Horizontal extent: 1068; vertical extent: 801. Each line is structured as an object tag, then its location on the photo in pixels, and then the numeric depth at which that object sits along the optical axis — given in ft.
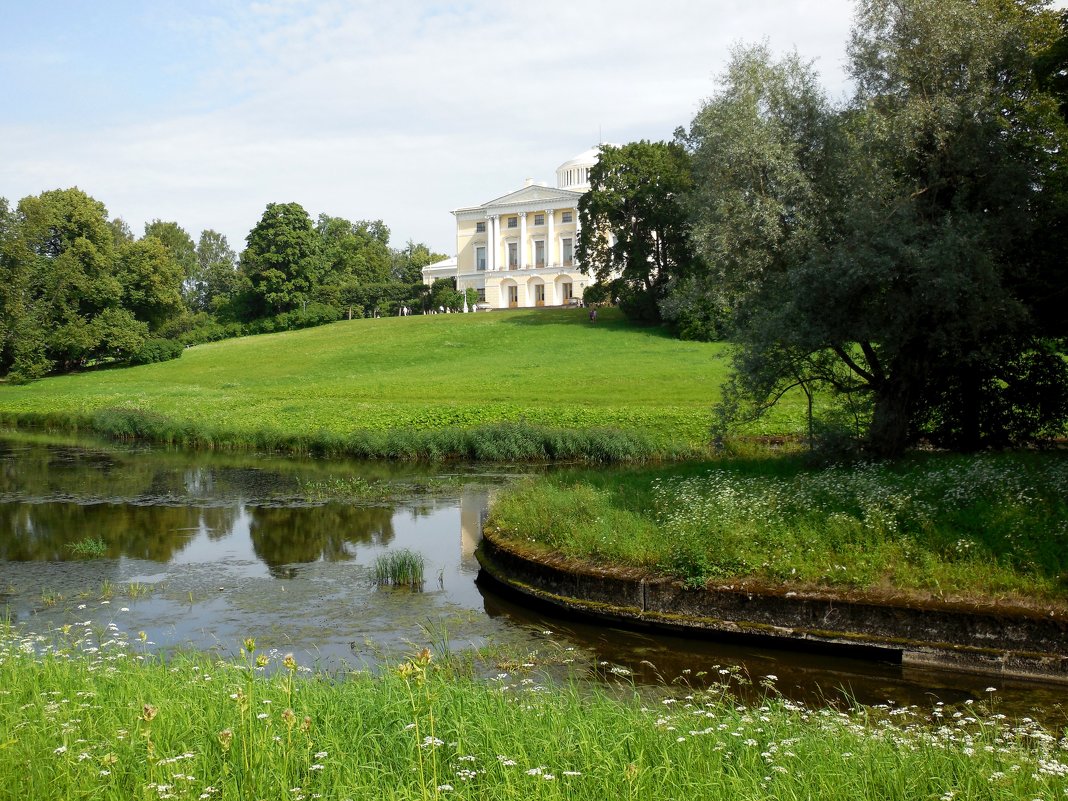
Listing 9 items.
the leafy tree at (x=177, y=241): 363.35
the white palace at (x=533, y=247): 297.53
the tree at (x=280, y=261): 260.01
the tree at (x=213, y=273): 328.49
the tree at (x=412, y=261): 317.01
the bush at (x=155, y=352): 202.18
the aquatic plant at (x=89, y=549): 52.54
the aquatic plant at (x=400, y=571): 45.78
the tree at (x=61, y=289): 181.47
